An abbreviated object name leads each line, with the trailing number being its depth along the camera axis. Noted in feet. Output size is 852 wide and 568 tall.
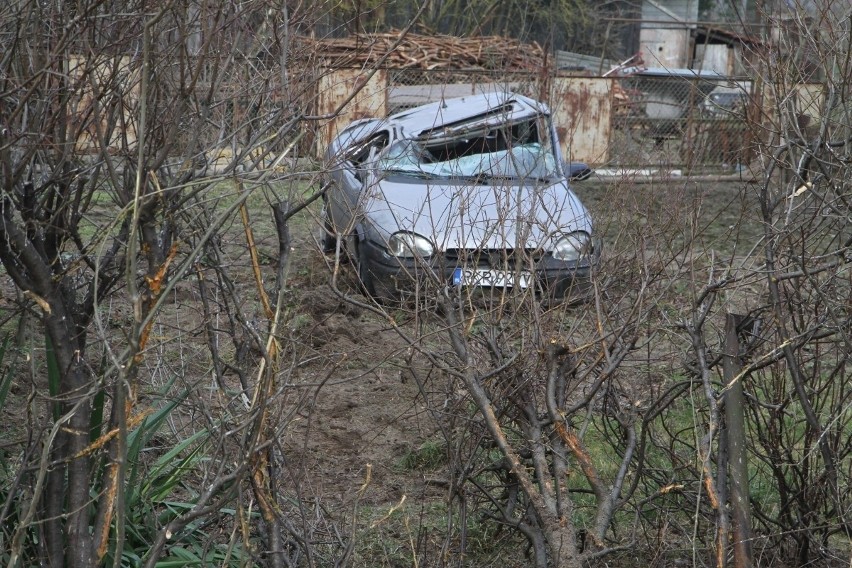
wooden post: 20.88
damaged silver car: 25.76
